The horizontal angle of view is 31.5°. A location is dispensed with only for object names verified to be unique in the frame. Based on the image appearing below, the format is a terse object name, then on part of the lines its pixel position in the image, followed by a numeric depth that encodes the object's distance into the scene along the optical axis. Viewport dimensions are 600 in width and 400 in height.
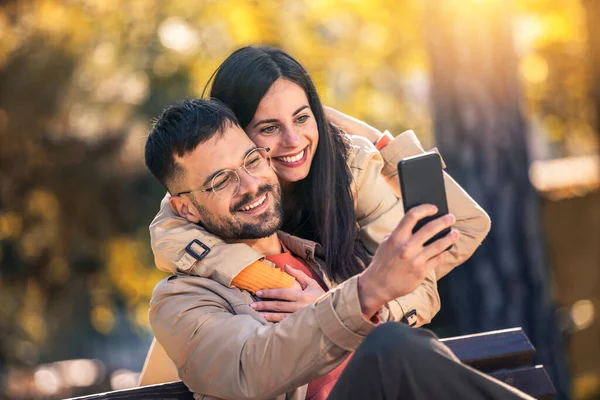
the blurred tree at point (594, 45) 9.88
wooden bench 3.72
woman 3.90
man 2.83
